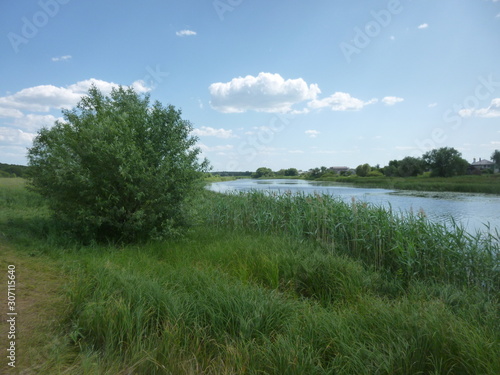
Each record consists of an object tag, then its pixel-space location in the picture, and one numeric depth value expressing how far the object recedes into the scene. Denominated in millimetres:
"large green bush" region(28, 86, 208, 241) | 6777
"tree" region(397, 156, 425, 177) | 45625
